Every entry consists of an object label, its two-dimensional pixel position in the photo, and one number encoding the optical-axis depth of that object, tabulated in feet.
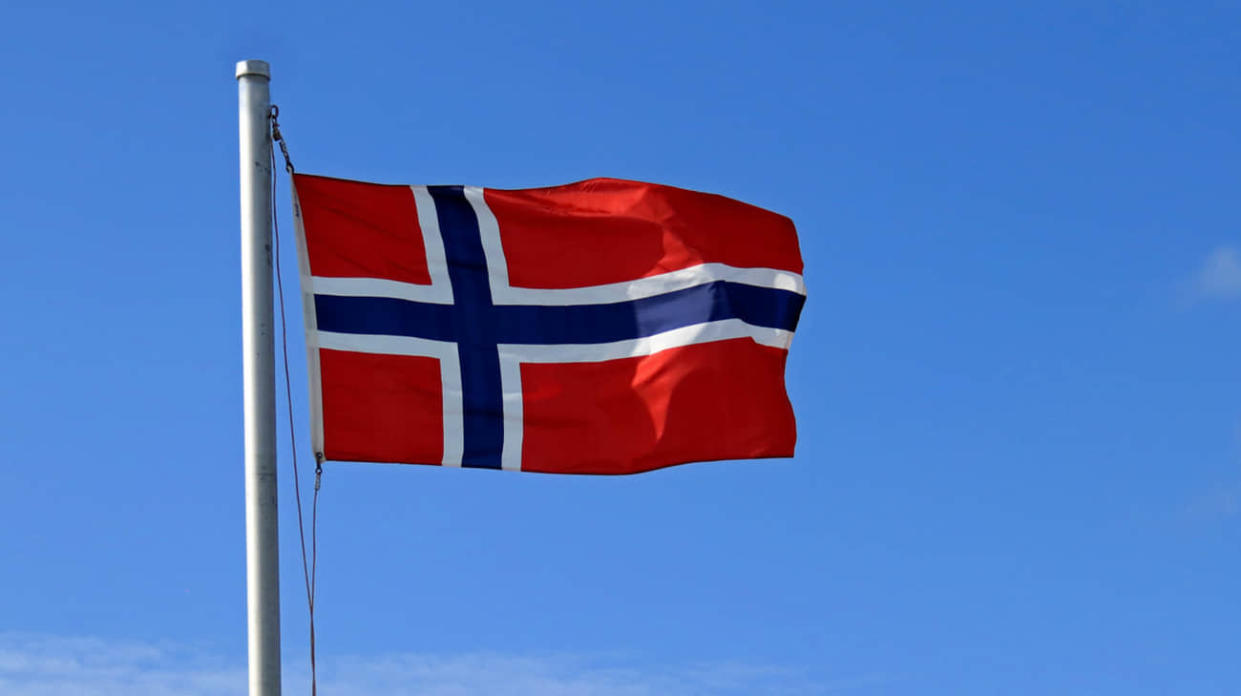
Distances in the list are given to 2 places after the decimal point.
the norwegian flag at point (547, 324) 50.31
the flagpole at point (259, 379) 41.75
